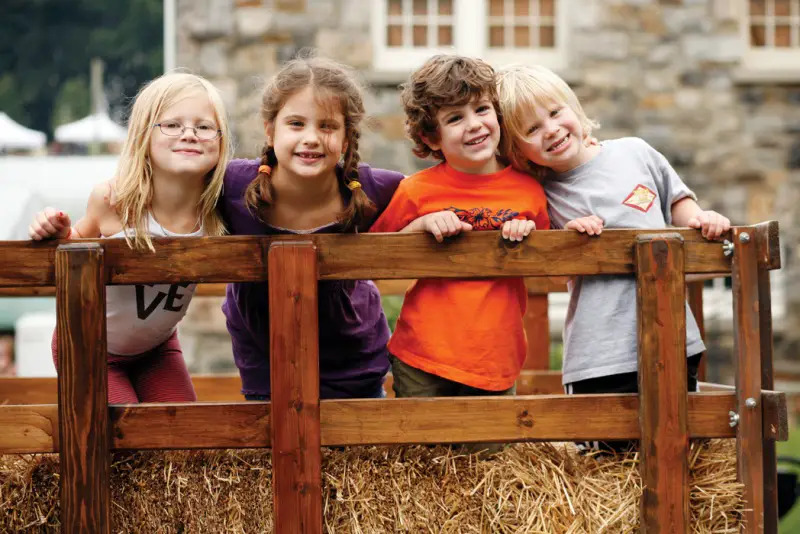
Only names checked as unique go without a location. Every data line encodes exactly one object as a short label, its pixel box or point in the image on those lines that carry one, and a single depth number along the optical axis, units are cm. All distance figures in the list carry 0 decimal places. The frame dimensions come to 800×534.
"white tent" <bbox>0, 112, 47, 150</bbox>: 1520
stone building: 835
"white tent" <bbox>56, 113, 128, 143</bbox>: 1744
